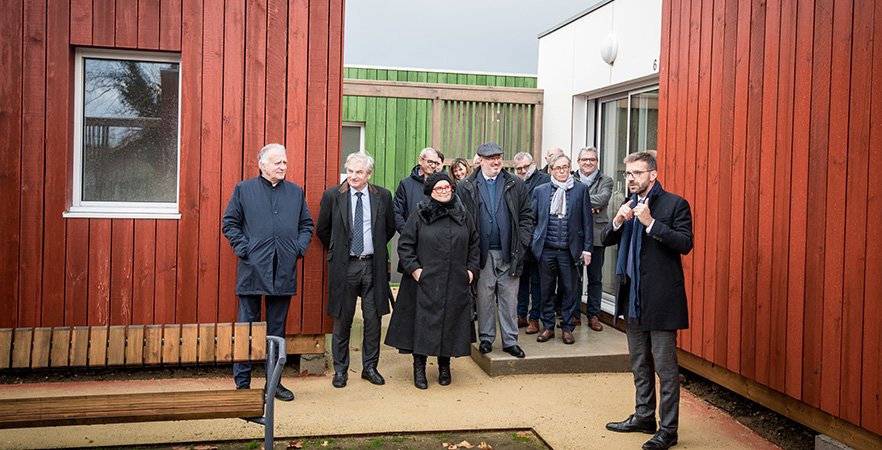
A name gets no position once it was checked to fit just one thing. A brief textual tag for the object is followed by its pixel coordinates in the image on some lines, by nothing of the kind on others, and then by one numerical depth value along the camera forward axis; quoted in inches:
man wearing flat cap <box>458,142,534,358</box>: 290.2
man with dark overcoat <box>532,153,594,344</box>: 309.0
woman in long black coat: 265.0
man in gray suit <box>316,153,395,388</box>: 265.4
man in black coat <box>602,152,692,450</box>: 202.8
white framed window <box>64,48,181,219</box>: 272.8
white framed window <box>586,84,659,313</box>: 357.1
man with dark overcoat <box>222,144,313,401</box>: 243.1
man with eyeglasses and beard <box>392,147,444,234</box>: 302.7
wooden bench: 161.8
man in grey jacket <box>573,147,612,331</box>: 337.1
